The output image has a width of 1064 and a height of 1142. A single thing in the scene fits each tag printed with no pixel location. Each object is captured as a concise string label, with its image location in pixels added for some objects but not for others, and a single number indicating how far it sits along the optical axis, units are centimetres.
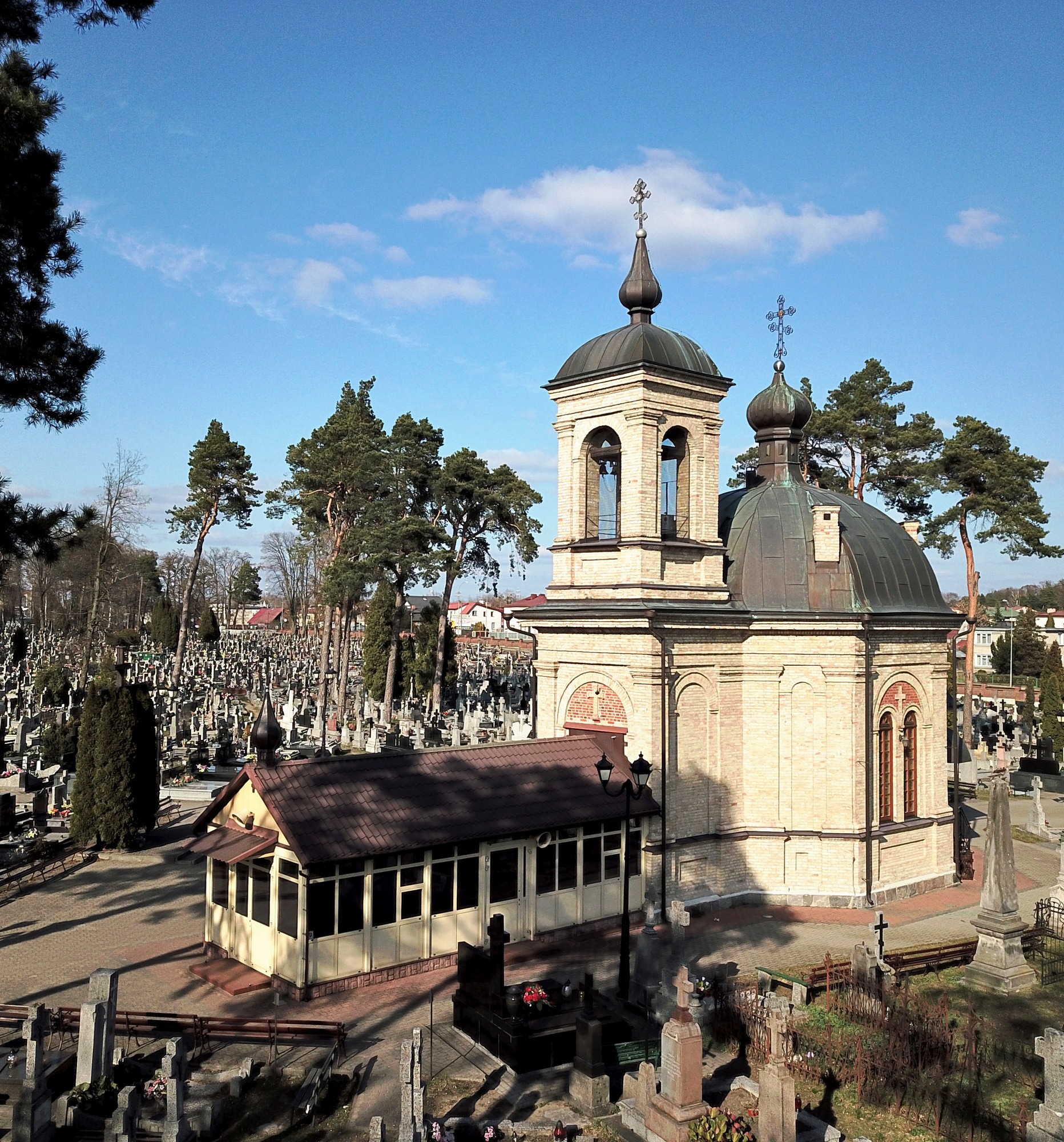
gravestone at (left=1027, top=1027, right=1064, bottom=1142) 912
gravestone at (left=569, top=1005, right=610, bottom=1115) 1014
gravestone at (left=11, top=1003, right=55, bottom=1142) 889
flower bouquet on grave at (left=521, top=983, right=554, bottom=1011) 1147
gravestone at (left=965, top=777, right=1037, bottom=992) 1445
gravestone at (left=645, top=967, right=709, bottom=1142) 941
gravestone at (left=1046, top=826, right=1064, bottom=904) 1770
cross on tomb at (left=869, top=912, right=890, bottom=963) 1394
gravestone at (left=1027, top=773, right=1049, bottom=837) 2556
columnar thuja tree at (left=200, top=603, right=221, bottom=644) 7056
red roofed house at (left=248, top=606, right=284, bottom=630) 11503
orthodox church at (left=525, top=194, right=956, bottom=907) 1784
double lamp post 1266
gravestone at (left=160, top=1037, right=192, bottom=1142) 890
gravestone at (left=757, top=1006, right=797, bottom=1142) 900
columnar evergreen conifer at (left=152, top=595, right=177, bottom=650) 6366
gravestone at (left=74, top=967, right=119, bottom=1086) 988
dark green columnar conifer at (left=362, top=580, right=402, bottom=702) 4409
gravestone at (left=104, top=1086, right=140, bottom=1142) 873
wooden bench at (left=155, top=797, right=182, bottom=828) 2448
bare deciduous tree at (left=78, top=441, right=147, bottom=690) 3681
